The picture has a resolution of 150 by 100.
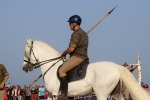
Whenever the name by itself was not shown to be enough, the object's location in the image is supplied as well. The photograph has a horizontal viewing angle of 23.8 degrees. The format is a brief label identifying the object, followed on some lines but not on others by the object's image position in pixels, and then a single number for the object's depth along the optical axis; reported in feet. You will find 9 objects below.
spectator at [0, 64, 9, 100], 39.68
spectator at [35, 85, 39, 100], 94.65
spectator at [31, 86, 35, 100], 94.27
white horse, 34.04
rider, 35.13
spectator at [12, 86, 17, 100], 94.89
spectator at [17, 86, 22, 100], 94.73
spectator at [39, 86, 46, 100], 91.85
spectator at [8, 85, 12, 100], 94.09
